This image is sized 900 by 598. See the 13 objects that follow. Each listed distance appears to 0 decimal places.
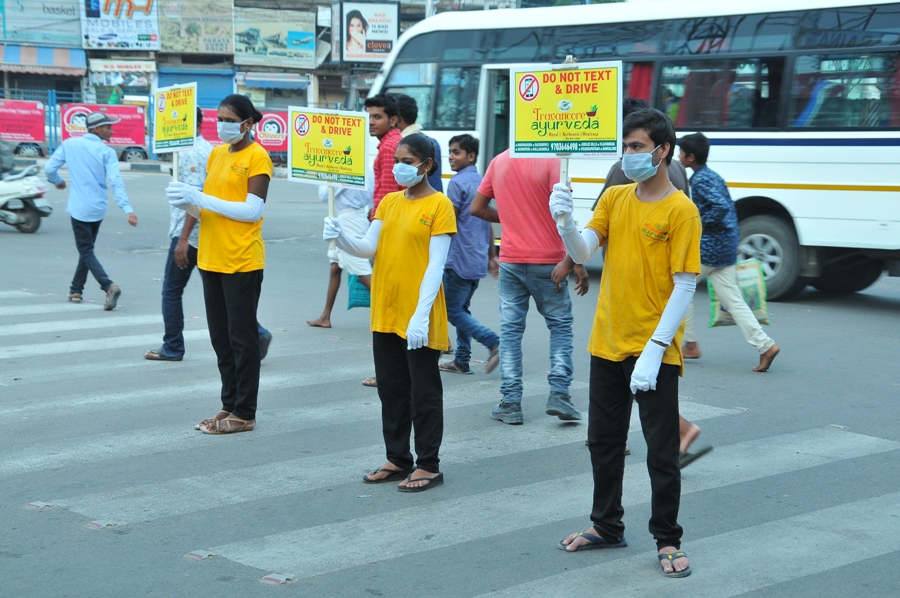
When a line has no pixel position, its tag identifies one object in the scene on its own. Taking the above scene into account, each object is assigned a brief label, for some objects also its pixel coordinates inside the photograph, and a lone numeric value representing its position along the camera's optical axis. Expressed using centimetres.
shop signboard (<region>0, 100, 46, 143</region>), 3055
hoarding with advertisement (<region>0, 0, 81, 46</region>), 4009
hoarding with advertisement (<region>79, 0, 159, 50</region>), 4081
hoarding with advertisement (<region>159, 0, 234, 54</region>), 4144
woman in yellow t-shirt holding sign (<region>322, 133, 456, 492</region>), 503
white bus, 1112
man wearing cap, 1011
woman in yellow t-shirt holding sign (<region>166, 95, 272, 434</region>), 593
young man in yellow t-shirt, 399
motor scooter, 1583
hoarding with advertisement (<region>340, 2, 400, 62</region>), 4272
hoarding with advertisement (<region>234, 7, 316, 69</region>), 4241
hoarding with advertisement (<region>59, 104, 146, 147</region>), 3023
